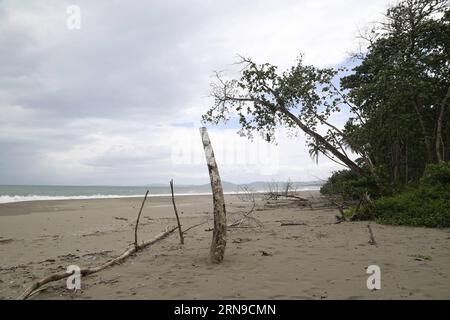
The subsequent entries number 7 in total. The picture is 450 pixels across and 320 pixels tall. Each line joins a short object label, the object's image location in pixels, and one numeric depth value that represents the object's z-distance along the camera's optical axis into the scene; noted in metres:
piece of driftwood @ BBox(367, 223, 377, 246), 7.89
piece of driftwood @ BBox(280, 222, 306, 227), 12.01
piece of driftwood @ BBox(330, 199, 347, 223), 11.95
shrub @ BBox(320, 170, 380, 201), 14.62
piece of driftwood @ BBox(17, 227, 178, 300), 4.82
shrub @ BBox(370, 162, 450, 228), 10.36
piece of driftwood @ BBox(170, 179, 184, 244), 9.09
